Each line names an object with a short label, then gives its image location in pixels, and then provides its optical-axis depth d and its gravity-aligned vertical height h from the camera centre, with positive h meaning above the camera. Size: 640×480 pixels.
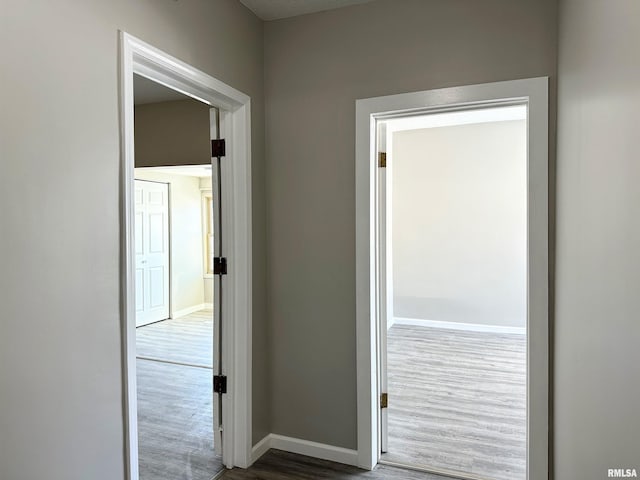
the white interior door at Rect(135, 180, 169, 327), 6.22 -0.26
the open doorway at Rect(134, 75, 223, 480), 2.79 -0.86
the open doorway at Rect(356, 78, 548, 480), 2.13 -0.61
